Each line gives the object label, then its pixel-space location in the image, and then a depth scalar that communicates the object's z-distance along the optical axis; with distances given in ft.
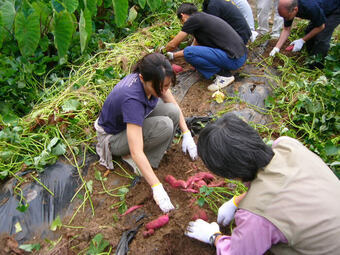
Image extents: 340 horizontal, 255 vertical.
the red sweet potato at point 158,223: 5.23
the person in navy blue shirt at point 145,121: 5.02
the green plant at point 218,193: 5.67
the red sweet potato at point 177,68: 9.67
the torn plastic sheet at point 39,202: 5.16
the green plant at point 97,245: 4.82
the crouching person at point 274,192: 3.19
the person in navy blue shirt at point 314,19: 9.05
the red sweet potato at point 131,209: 5.59
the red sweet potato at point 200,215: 5.35
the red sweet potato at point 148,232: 5.13
